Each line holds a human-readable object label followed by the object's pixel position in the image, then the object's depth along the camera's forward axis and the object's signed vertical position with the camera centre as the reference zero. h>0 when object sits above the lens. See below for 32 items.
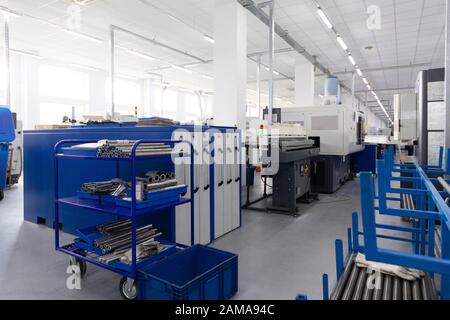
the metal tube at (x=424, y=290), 1.57 -0.79
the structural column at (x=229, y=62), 5.69 +1.61
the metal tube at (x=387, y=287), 1.59 -0.79
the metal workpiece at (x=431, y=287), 1.58 -0.78
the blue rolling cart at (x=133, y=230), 2.07 -0.72
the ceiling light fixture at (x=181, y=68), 11.20 +2.95
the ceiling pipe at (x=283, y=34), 5.78 +2.75
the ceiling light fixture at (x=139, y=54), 9.35 +2.93
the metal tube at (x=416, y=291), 1.58 -0.79
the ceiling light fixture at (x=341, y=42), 7.85 +2.79
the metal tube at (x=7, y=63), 6.32 +1.72
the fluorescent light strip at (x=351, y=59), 9.47 +2.81
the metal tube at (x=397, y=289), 1.59 -0.79
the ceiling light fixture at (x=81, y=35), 7.62 +2.89
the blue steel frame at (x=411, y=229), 0.98 -0.36
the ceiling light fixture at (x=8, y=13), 6.04 +2.72
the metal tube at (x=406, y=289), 1.59 -0.79
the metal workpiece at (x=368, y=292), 1.58 -0.79
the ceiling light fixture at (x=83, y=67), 11.18 +2.99
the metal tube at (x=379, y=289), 1.59 -0.79
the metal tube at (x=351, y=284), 1.59 -0.79
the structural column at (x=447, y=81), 3.10 +0.68
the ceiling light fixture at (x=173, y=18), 6.66 +2.87
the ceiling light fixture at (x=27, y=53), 9.24 +2.90
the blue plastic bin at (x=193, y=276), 1.83 -0.90
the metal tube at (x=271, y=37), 5.57 +2.00
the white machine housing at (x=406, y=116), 4.41 +0.44
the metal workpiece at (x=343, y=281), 1.59 -0.78
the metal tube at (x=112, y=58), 7.07 +2.05
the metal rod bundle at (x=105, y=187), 2.35 -0.34
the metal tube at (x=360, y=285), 1.59 -0.79
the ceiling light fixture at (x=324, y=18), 6.10 +2.72
